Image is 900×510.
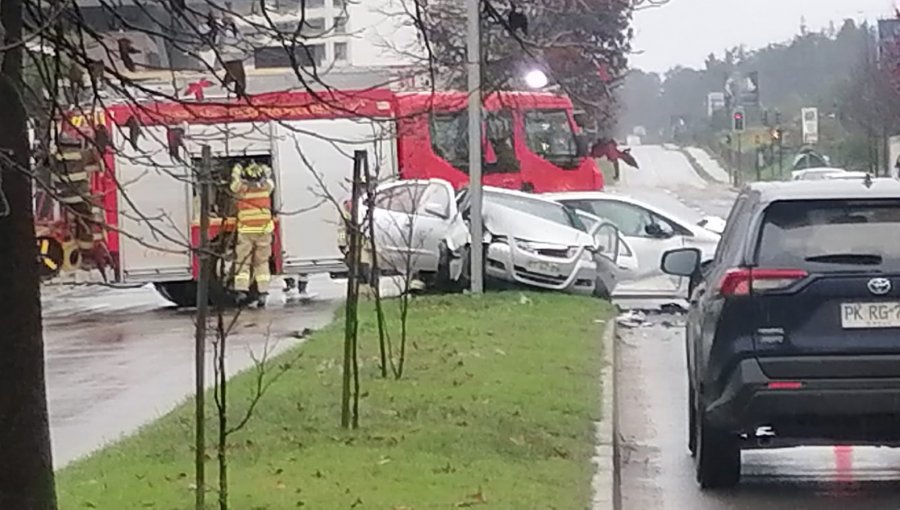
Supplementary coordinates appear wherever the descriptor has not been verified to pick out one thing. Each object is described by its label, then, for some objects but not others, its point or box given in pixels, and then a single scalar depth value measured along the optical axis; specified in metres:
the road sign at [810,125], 64.81
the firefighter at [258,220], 21.35
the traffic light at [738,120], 48.75
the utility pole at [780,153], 59.55
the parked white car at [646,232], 24.84
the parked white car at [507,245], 23.03
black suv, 9.53
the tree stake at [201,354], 7.65
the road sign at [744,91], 57.51
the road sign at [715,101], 67.31
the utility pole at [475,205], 20.98
